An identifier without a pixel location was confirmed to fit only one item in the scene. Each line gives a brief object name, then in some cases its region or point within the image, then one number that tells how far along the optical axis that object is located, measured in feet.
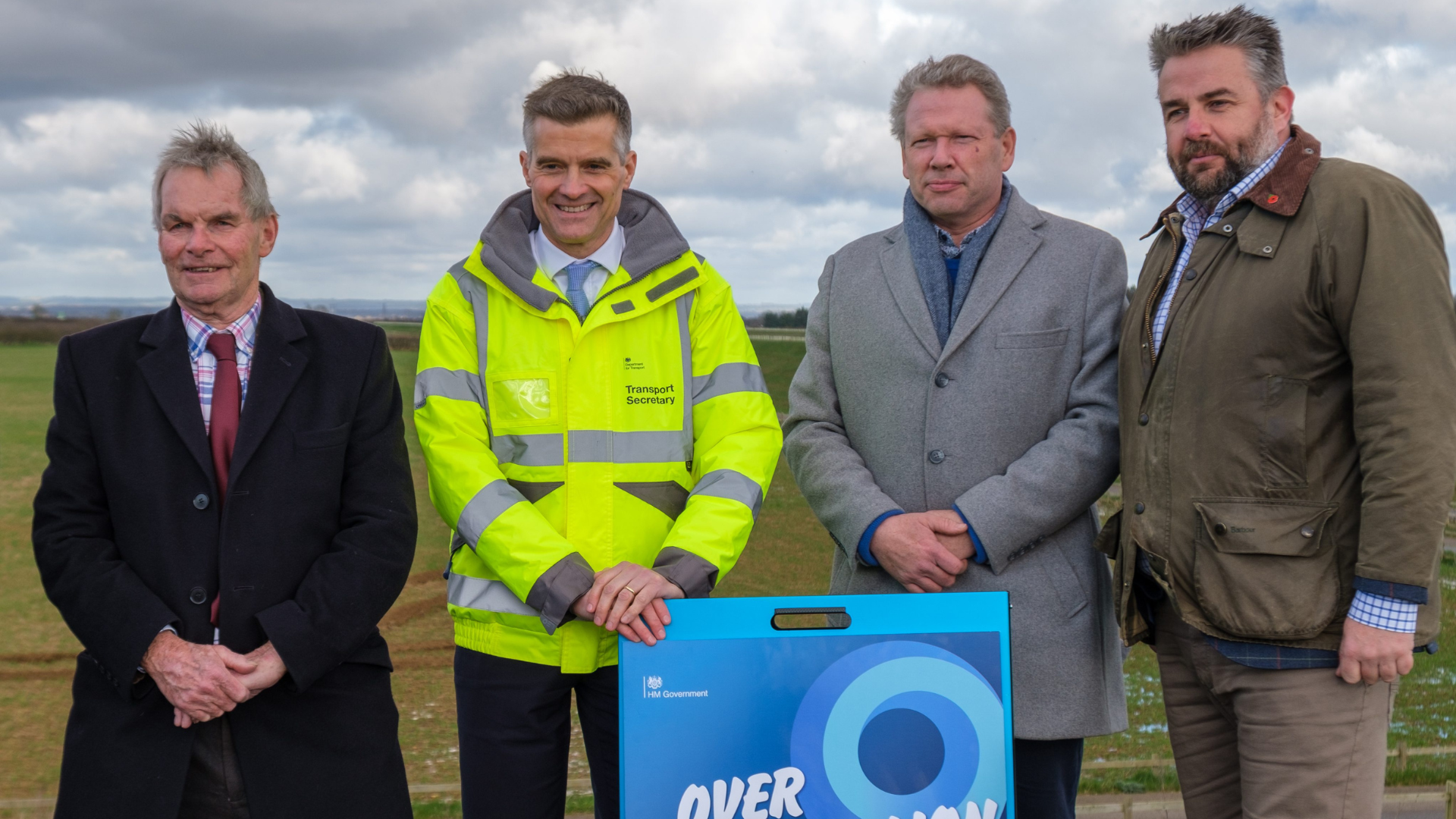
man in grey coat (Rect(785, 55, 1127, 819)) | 7.59
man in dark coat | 6.96
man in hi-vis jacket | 7.38
